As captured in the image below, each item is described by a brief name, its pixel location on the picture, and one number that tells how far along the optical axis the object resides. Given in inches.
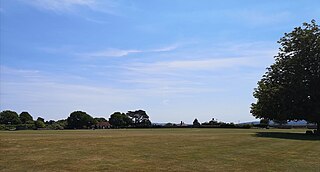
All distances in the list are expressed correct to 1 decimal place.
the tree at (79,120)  5812.0
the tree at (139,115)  7716.5
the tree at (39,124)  4736.2
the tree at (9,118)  6048.2
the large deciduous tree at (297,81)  1876.2
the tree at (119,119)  6604.3
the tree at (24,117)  6640.8
